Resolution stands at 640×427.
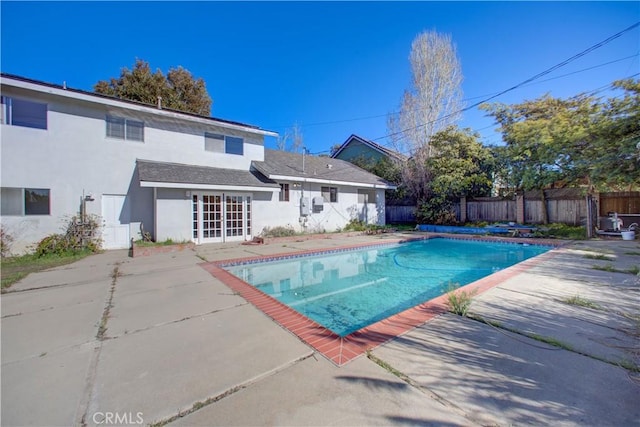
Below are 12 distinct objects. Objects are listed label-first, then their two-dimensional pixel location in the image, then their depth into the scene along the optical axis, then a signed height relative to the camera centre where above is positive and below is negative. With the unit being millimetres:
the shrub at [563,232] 12363 -1025
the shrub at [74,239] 8766 -807
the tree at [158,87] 18359 +9694
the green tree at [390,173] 19719 +3212
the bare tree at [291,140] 29614 +8602
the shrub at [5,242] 8359 -814
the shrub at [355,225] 16359 -759
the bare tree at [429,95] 18453 +8622
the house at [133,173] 8750 +1808
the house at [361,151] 21978 +6010
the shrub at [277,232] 12914 -872
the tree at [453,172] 16078 +2644
